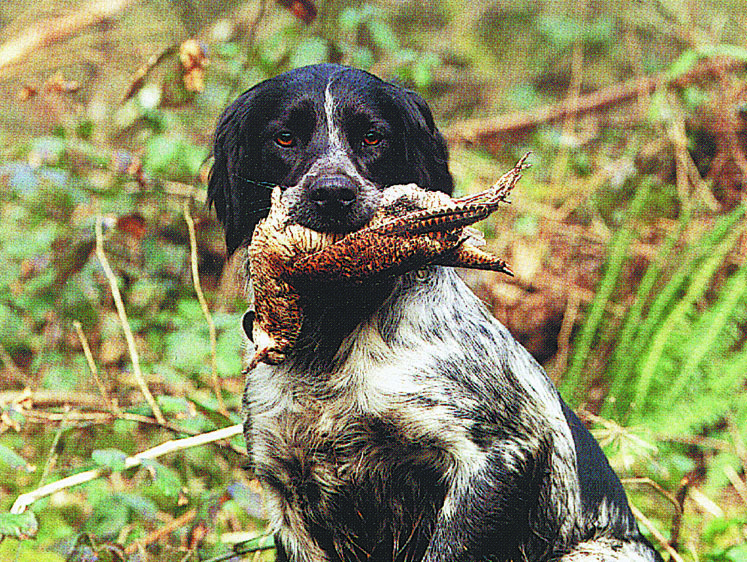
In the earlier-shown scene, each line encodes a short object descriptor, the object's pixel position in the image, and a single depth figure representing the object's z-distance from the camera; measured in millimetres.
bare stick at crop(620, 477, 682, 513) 4004
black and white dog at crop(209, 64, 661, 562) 3033
